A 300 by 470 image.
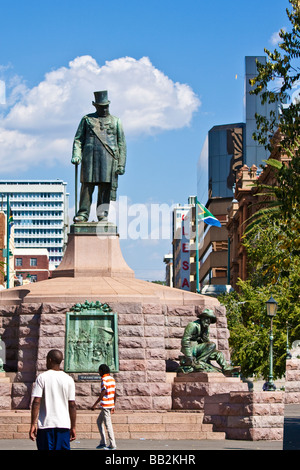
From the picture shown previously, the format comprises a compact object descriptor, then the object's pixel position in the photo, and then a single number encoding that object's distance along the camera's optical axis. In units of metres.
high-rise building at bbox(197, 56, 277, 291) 107.69
